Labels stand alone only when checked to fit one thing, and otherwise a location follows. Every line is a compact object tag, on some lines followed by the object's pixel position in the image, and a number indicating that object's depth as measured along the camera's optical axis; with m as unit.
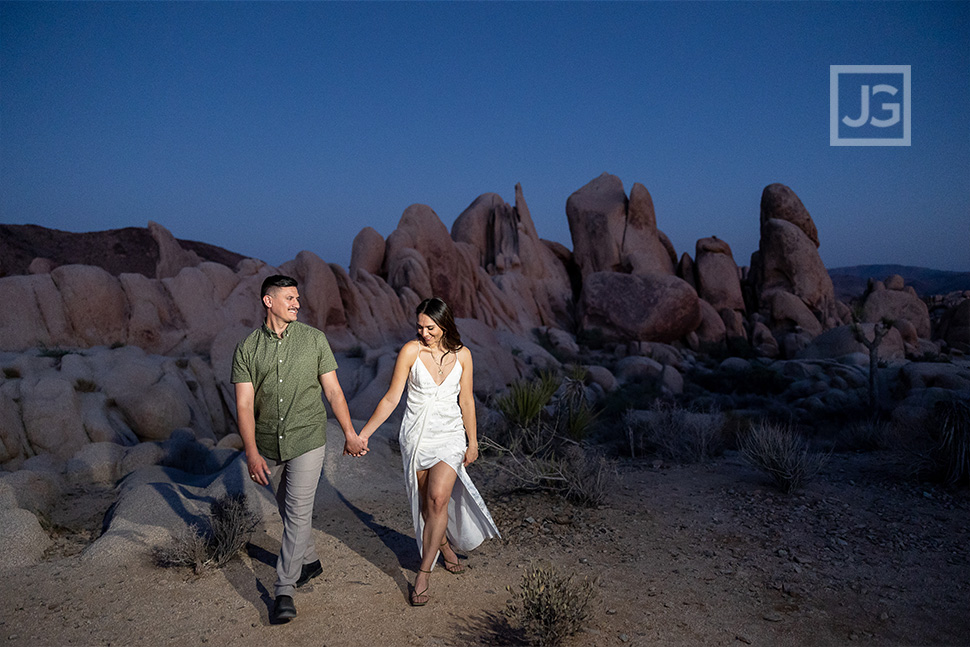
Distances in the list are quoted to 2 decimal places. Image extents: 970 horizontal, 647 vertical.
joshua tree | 11.77
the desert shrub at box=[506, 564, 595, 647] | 3.81
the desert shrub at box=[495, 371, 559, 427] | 8.72
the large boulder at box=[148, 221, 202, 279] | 18.98
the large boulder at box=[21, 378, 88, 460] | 9.68
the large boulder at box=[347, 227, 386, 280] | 23.91
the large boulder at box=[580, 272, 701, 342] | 29.98
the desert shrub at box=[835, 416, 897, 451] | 8.57
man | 4.13
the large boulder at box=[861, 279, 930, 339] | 31.41
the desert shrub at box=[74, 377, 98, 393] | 10.94
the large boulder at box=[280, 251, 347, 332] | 17.62
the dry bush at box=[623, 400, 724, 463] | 8.68
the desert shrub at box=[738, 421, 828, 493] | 6.84
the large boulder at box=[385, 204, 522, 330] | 23.16
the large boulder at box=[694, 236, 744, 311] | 34.41
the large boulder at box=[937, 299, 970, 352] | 30.11
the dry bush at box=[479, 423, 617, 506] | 6.62
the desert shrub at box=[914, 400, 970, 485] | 6.68
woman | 4.32
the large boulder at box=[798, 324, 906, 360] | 24.34
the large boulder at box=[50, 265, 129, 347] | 13.90
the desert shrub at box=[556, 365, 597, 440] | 8.89
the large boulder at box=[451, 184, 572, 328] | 32.12
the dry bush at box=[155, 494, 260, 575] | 4.98
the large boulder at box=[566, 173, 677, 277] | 35.28
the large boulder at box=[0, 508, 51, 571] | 5.12
